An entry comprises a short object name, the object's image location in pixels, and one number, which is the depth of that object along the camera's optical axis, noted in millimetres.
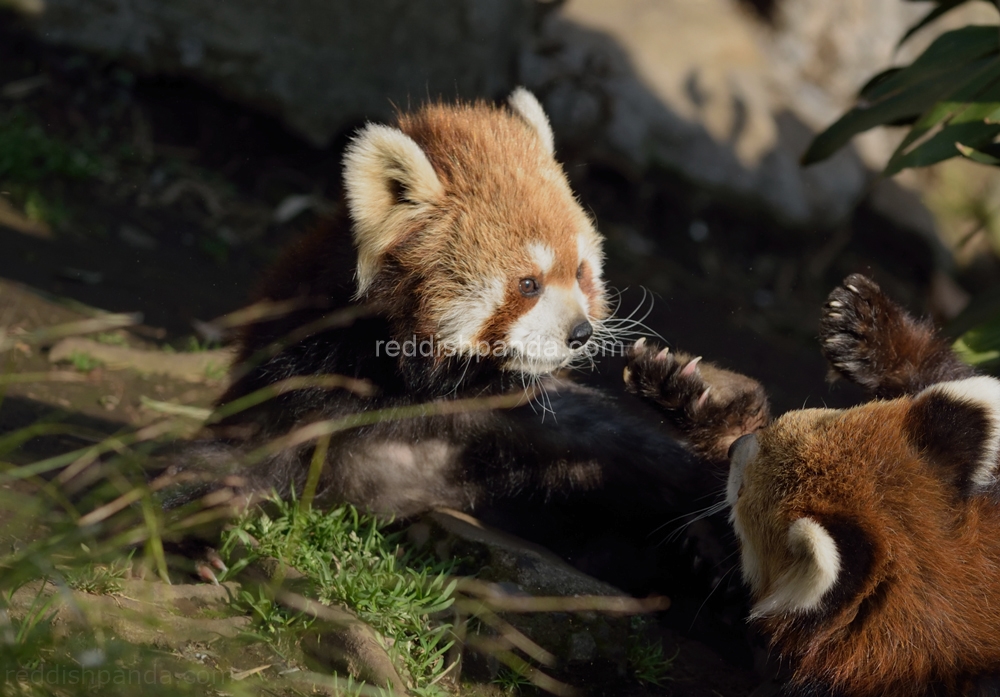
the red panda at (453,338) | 7418
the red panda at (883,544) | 5344
